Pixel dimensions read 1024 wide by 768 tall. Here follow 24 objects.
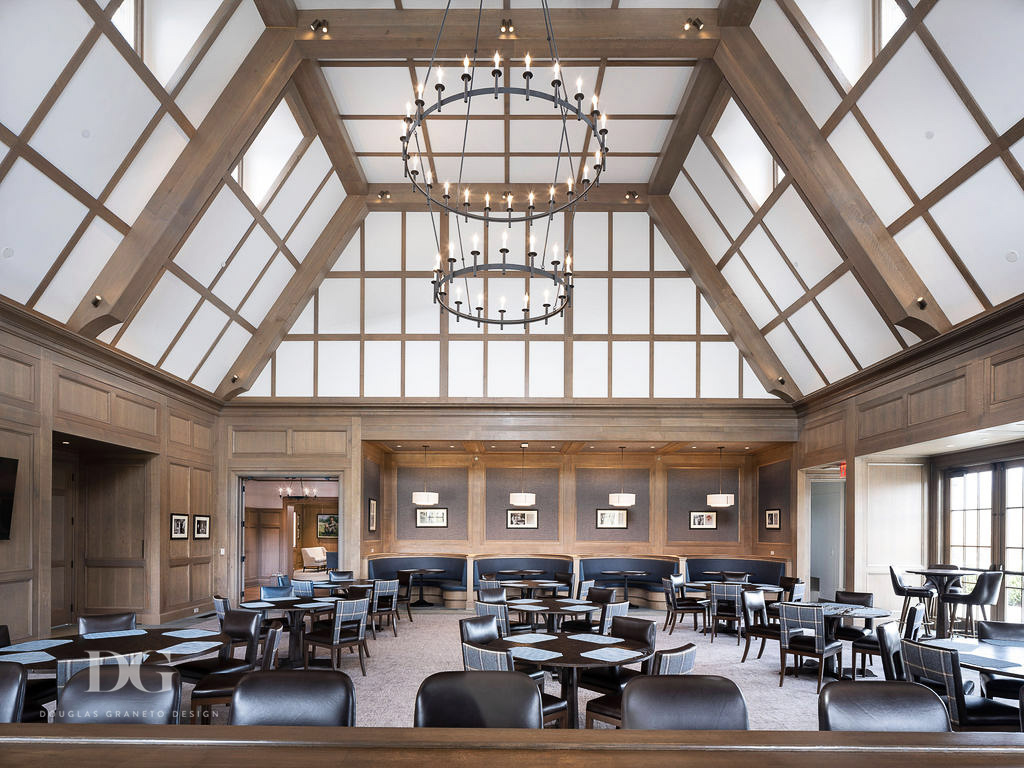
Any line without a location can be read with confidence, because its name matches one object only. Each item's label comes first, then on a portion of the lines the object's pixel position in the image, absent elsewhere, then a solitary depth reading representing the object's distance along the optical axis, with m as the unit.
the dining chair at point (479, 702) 2.94
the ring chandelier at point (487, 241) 9.72
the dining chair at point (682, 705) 2.86
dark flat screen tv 6.98
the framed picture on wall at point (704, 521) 14.45
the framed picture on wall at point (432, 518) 14.55
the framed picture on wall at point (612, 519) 14.53
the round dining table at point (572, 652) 4.53
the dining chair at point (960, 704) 4.40
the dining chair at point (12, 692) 3.04
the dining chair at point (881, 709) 2.79
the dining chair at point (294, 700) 2.89
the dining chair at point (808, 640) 6.99
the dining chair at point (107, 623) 5.66
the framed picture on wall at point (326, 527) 20.02
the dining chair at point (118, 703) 2.92
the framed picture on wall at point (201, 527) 11.35
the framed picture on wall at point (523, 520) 14.52
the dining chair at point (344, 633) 7.18
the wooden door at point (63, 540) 10.18
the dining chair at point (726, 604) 9.35
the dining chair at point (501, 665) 4.37
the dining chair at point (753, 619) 8.06
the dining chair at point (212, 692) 4.83
